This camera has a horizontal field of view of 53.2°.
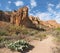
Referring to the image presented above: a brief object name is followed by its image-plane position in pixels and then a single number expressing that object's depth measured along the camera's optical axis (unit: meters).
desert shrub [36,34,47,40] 6.15
